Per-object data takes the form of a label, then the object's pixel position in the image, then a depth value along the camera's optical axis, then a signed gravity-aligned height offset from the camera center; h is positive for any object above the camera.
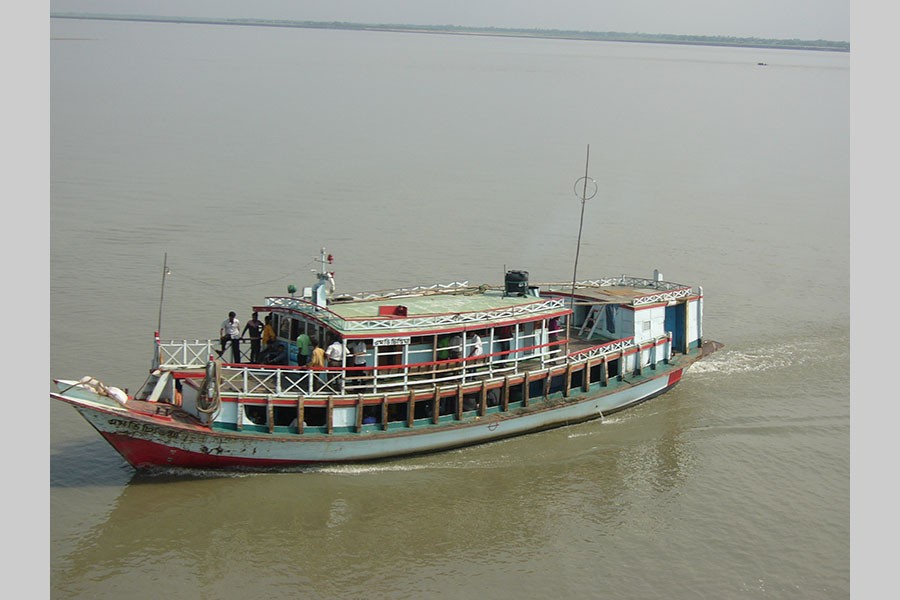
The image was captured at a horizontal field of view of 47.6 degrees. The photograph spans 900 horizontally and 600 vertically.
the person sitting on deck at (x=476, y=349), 22.86 -1.20
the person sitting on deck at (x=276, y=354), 22.39 -1.30
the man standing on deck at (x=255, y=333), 22.95 -0.85
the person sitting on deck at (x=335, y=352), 21.16 -1.17
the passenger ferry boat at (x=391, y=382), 20.31 -1.90
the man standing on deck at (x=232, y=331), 22.56 -0.80
